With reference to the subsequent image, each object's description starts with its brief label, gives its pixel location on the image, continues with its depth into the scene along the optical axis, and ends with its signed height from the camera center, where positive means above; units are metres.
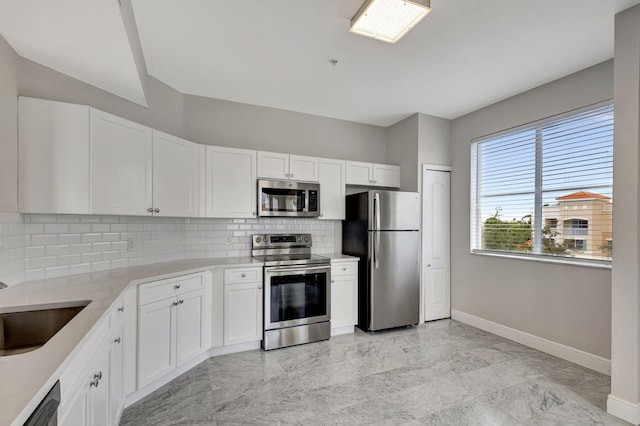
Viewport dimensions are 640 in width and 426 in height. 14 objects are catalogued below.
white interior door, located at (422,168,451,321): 4.02 -0.44
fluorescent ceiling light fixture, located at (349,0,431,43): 1.92 +1.32
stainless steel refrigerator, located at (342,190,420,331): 3.62 -0.56
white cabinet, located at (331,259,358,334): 3.55 -1.01
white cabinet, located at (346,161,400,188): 4.03 +0.51
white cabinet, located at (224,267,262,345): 2.99 -0.96
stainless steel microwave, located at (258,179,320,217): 3.48 +0.15
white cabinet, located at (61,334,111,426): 1.13 -0.80
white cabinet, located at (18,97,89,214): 1.99 +0.37
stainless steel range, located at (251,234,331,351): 3.15 -0.97
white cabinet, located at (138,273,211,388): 2.25 -0.94
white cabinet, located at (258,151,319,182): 3.50 +0.54
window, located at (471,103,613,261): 2.75 +0.25
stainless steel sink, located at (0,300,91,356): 1.45 -0.57
